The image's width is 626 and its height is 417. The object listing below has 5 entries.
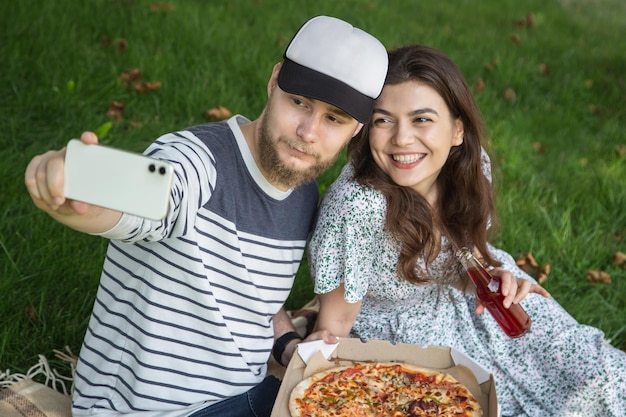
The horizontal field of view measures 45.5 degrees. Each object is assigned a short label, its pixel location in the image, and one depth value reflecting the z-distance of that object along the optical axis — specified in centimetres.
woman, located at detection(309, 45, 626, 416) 287
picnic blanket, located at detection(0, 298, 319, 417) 279
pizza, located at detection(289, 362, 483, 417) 256
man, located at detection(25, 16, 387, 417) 247
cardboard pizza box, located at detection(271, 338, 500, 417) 267
